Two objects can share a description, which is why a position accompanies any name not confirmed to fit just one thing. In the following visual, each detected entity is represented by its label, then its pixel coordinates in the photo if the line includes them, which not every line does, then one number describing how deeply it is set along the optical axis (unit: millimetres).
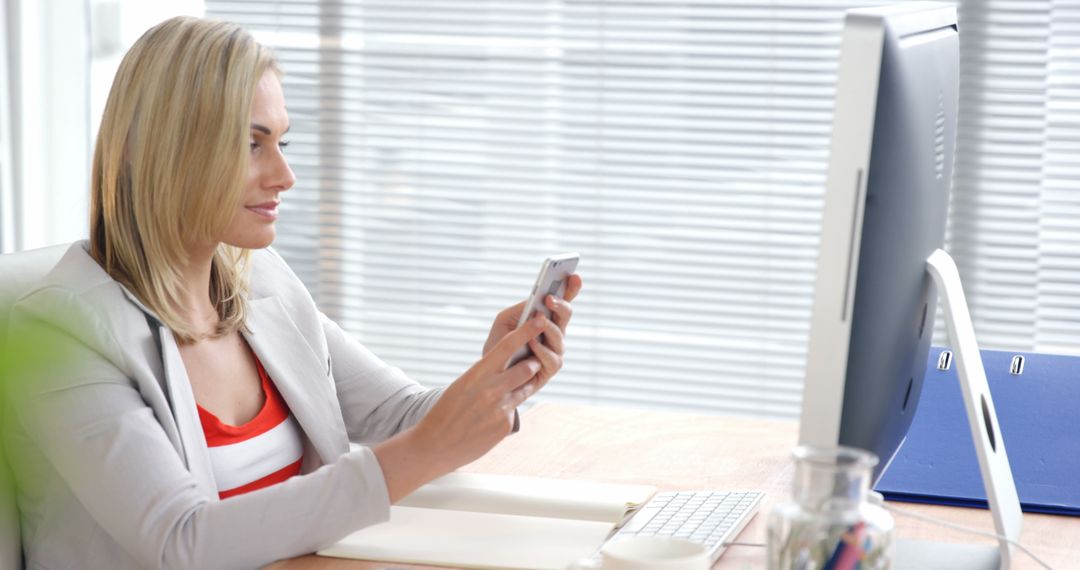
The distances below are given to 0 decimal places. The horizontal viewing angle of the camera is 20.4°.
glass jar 2311
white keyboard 2714
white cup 2423
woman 2720
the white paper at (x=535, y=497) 2828
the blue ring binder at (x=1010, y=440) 2900
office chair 2852
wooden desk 2766
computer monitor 2372
